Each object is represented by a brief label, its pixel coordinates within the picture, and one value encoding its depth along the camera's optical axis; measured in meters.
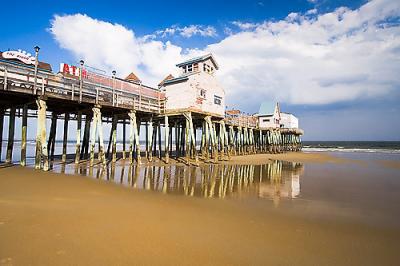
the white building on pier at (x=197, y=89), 20.56
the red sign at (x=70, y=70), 16.45
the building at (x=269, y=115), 46.16
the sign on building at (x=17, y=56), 15.06
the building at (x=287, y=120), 51.54
